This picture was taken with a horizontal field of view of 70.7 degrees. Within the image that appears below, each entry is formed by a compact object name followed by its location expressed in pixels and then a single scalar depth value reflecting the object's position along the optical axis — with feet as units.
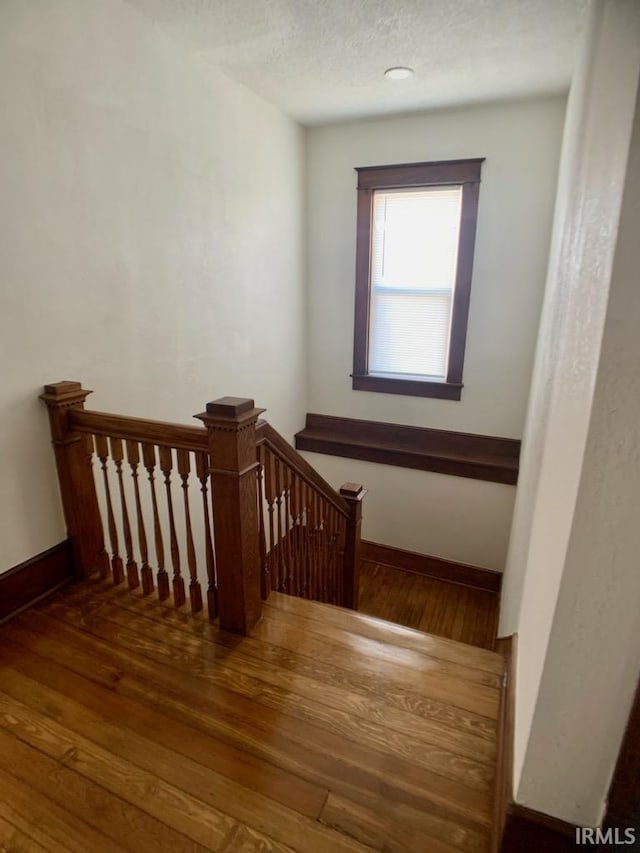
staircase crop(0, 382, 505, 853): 3.79
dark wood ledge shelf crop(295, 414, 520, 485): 11.48
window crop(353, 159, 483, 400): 10.94
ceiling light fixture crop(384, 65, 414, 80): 8.37
